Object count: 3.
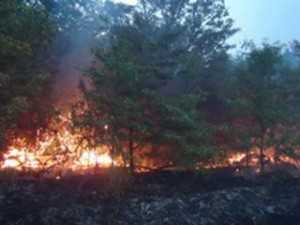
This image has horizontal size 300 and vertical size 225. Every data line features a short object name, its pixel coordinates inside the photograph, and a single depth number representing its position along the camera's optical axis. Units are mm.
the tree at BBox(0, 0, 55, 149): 8461
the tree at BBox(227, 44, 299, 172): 11977
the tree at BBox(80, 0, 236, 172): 10148
